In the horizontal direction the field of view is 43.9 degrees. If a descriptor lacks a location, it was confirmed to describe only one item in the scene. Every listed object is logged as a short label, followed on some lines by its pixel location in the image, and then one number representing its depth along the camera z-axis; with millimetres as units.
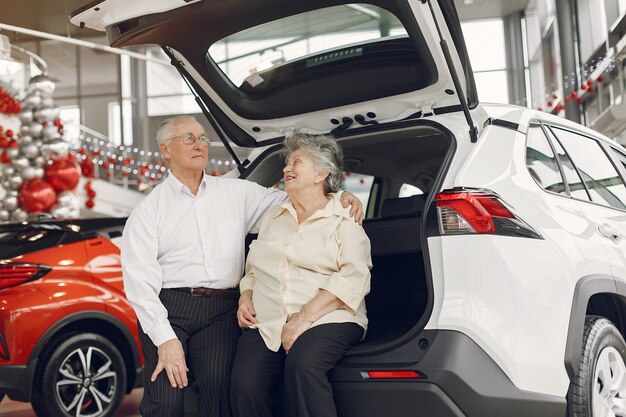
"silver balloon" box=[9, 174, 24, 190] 9922
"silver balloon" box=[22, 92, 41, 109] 10102
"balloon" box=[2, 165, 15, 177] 9953
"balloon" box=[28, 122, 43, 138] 10031
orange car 4246
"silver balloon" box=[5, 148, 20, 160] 9984
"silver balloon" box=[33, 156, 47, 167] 10070
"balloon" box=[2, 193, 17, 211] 9758
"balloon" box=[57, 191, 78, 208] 10289
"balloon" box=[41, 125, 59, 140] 10070
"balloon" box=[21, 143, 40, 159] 9961
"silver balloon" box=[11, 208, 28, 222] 9828
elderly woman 2506
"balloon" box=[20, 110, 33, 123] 10068
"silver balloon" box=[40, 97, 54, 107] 10164
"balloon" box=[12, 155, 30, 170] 9938
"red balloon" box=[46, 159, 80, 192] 10141
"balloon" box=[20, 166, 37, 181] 9915
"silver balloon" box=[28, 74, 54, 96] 10180
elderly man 2766
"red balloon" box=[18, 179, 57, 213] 9828
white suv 2322
